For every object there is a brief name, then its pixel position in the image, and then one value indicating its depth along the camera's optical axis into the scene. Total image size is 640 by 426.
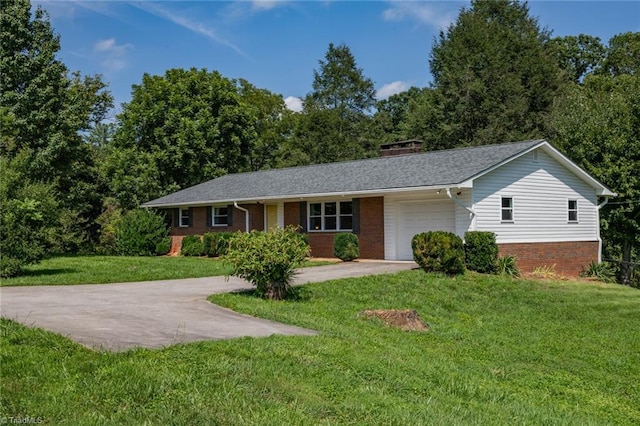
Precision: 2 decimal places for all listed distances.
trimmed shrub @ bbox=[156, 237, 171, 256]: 29.88
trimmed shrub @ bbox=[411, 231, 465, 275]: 17.67
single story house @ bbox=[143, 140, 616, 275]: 20.38
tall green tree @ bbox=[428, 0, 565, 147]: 39.78
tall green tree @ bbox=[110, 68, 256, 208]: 35.03
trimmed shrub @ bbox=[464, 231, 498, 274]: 18.75
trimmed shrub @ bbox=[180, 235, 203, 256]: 27.98
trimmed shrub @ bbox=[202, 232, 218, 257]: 26.64
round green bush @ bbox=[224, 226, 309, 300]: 11.91
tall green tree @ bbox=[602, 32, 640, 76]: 44.88
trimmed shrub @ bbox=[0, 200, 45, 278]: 15.23
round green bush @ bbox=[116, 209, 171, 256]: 29.45
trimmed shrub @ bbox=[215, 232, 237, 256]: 25.61
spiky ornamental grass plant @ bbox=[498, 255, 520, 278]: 19.00
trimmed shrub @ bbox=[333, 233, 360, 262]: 22.52
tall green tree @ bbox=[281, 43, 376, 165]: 49.41
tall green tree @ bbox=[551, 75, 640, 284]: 25.31
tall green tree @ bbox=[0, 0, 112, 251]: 27.33
